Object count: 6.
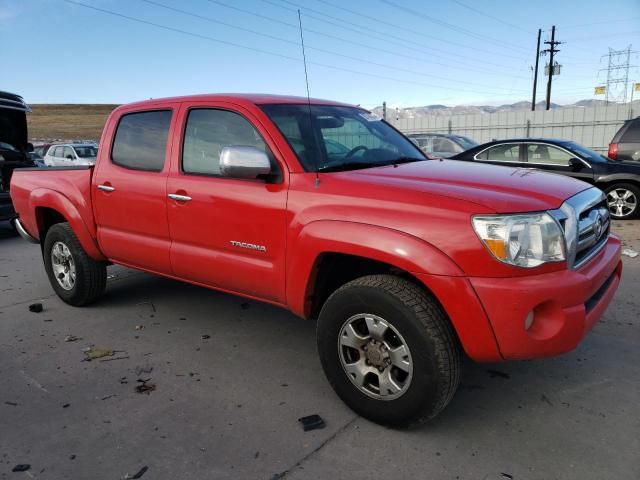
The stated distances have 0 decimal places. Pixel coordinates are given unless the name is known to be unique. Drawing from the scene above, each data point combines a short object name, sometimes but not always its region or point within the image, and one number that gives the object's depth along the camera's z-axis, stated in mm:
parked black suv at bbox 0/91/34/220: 8500
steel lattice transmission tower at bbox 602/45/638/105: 50044
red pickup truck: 2404
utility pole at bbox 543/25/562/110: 40159
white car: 17672
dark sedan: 8508
